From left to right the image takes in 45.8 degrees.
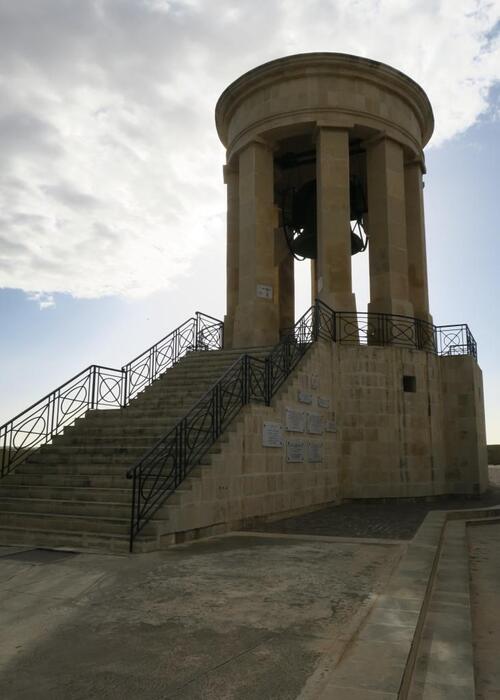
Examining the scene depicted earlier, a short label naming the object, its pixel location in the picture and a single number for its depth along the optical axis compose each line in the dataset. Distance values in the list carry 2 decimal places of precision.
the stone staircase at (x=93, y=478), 8.24
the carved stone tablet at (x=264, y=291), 18.94
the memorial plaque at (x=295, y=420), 12.04
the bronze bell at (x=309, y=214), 21.38
